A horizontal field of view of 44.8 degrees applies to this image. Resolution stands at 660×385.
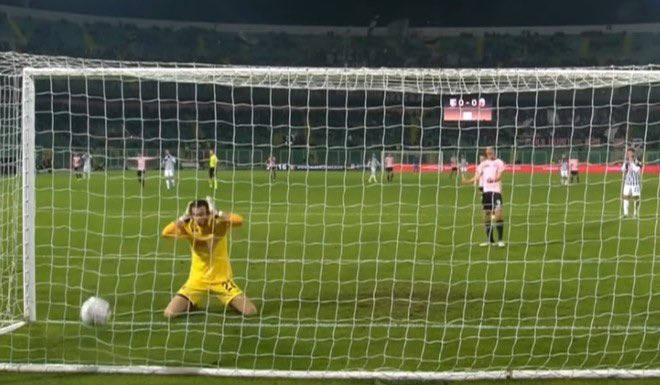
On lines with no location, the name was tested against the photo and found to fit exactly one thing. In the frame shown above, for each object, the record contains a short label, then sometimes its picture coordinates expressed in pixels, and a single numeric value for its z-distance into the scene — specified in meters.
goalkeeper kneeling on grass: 8.12
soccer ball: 7.53
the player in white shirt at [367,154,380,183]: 27.02
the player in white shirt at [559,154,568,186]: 26.20
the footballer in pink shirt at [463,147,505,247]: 14.34
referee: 24.37
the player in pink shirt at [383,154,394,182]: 28.55
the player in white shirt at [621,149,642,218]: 18.17
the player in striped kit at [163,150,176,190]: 27.10
